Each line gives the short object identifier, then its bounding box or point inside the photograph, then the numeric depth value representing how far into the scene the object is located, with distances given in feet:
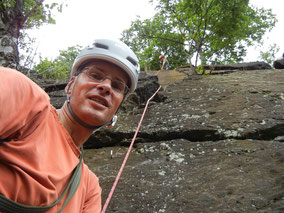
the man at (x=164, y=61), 38.02
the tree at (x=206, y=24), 20.57
